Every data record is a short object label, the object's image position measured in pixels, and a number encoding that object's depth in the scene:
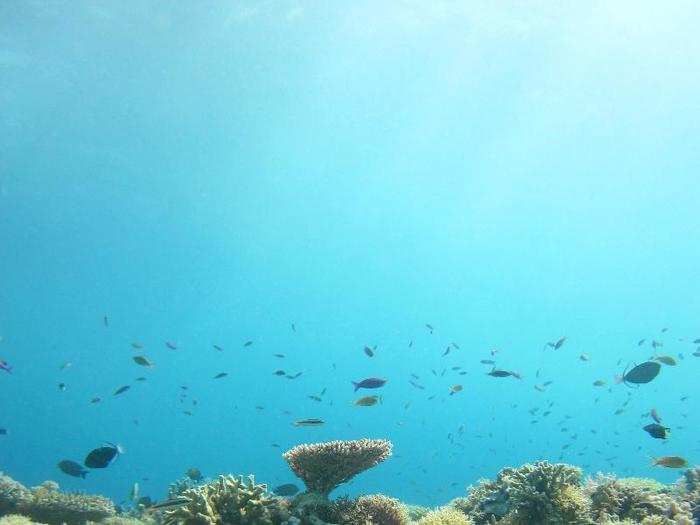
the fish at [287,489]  11.39
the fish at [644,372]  9.37
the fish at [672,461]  8.25
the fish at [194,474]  12.18
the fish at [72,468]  10.99
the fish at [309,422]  9.66
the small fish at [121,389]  15.60
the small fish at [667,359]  12.09
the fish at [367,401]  10.95
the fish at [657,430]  8.46
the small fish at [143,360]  15.90
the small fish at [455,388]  15.52
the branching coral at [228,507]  5.52
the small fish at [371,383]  11.17
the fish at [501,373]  13.20
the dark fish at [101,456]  8.70
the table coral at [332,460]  7.09
